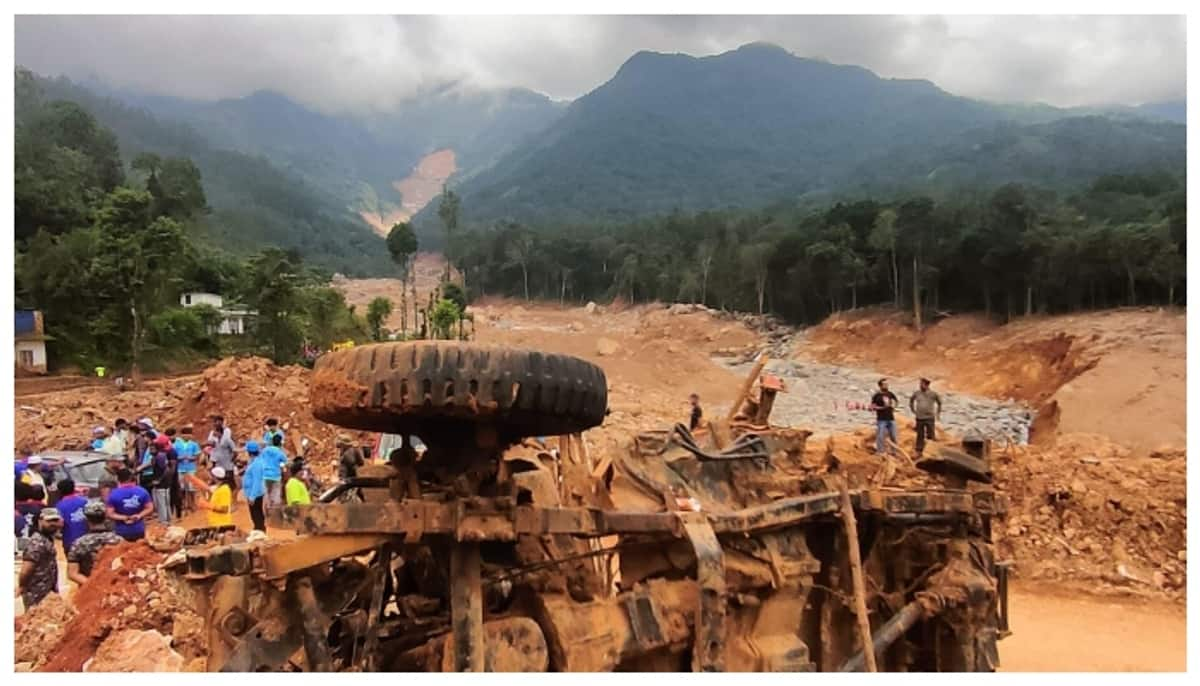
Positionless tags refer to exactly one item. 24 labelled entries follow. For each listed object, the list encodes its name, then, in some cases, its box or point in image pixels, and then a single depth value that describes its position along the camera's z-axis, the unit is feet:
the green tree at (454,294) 179.93
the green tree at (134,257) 97.71
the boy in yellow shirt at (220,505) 30.66
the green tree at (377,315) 142.37
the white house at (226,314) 128.88
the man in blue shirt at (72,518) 27.89
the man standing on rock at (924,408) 53.06
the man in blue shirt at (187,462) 43.21
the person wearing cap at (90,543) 26.81
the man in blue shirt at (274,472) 36.94
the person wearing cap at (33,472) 33.65
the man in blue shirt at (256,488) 36.14
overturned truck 11.59
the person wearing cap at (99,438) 52.67
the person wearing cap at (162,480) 40.40
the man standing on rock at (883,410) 51.16
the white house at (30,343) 98.32
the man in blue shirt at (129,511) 28.66
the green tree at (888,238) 144.77
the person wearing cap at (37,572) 23.92
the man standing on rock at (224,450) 45.37
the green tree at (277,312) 111.96
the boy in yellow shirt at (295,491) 31.89
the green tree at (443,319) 130.00
